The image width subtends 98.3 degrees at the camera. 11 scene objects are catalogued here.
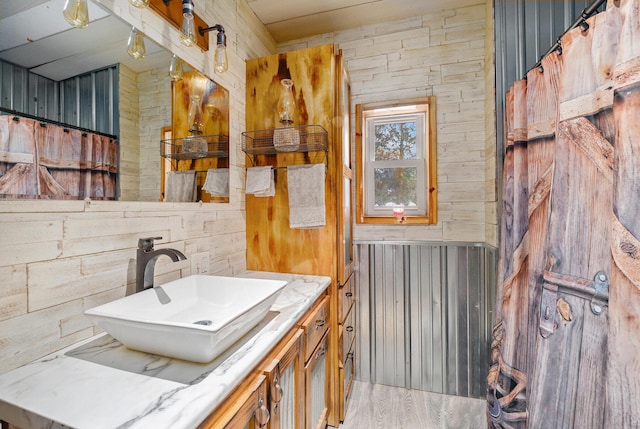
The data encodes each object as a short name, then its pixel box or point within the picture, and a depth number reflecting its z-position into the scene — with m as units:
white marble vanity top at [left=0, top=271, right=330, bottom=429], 0.52
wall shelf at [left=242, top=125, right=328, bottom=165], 1.60
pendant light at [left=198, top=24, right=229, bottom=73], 1.36
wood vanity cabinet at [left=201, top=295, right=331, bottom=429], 0.70
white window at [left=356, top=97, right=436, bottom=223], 2.05
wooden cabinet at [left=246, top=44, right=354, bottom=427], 1.64
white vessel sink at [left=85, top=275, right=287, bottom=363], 0.66
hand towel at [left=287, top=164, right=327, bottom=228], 1.59
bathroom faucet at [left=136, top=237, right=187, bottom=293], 0.96
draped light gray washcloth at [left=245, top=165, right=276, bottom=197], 1.64
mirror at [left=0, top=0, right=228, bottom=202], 0.73
